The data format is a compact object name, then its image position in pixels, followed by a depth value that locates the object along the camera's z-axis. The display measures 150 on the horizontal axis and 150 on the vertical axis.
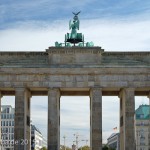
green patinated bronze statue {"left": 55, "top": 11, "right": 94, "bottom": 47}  62.15
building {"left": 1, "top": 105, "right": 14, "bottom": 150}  158.25
